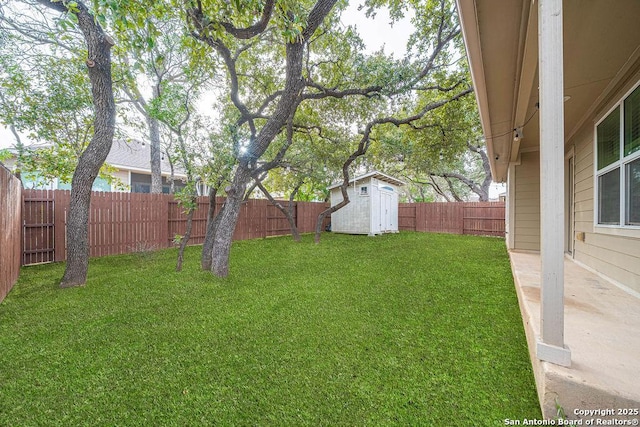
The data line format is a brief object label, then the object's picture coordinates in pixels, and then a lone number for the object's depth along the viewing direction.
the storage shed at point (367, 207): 10.67
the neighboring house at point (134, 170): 10.91
